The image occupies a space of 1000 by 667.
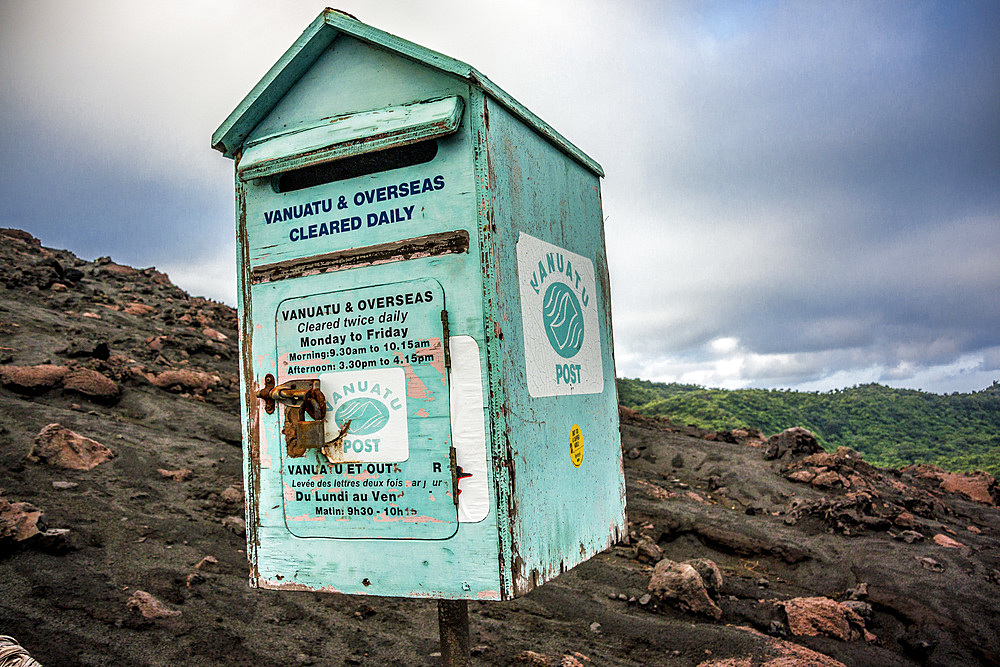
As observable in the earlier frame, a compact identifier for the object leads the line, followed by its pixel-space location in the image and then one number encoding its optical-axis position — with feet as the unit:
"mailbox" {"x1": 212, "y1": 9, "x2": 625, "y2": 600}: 7.10
